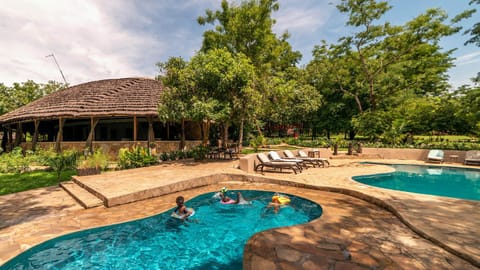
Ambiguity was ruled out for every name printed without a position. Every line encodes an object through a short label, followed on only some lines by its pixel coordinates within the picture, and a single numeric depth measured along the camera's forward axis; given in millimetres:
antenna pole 27394
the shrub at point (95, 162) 10541
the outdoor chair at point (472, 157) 14120
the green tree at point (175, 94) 12656
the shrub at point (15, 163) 12352
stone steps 6772
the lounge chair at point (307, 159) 13492
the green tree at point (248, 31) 19547
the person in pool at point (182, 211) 6062
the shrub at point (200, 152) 14375
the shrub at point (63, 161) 10602
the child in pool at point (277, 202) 6984
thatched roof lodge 16203
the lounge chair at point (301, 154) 15159
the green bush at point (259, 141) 21031
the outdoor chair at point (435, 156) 15312
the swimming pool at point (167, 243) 4211
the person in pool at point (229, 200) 7445
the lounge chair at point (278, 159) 12358
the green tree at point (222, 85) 12547
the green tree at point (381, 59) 22891
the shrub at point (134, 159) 12523
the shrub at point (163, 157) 14791
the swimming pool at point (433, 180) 9072
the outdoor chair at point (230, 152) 14791
